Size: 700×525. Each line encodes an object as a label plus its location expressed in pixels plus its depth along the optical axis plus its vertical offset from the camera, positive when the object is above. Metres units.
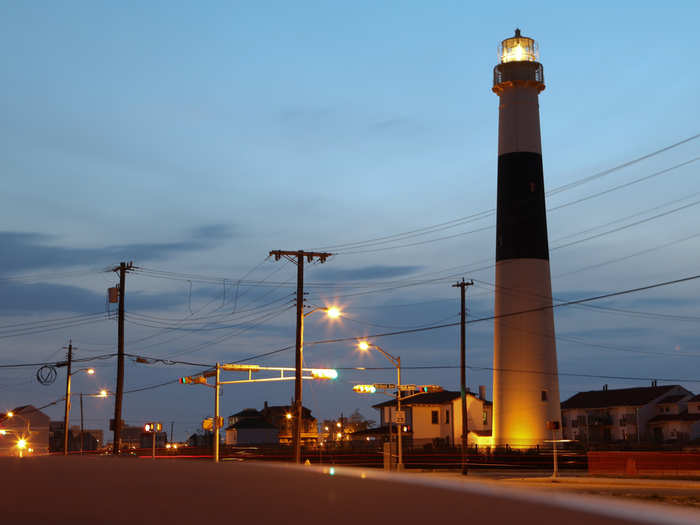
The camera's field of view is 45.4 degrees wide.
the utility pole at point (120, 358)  52.72 +5.00
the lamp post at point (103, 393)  65.05 +3.31
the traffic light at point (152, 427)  52.69 +0.55
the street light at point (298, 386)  46.00 +2.70
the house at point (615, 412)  102.25 +2.69
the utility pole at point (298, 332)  46.22 +5.61
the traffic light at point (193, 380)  53.52 +3.52
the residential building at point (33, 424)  86.43 +1.50
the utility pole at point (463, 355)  55.04 +5.21
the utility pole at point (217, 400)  51.34 +2.14
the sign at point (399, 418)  48.09 +0.95
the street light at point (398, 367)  49.00 +4.04
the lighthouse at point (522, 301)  55.34 +8.60
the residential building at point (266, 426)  121.66 +1.35
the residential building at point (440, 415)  91.14 +2.09
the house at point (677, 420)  98.12 +1.59
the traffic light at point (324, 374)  51.19 +3.68
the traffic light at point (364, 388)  50.84 +2.80
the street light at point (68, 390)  63.83 +3.51
